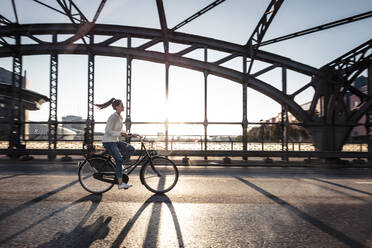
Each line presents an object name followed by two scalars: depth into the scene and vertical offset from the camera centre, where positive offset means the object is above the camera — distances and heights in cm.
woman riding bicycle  417 -2
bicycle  427 -73
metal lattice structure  1080 +448
